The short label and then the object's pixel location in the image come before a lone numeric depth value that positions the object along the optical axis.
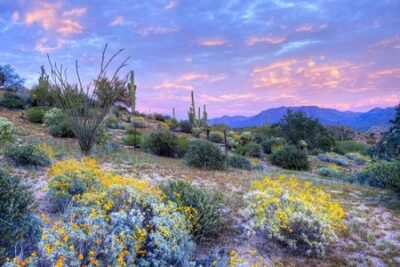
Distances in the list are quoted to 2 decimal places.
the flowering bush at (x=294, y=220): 5.27
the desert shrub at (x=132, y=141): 15.46
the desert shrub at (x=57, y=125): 14.23
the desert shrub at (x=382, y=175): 8.60
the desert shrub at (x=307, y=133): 27.75
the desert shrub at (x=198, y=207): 5.34
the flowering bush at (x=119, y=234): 3.28
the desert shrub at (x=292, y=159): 15.95
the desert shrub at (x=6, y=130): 10.52
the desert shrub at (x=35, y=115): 17.70
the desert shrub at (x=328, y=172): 14.28
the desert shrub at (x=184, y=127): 26.45
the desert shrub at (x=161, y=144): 13.99
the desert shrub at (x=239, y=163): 13.07
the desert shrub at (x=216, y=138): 22.80
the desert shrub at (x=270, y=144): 21.42
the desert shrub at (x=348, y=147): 28.20
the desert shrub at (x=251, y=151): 18.94
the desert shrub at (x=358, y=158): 21.90
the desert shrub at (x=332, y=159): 19.69
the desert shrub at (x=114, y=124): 21.20
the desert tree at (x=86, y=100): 10.30
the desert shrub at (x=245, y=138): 23.76
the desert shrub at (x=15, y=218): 3.71
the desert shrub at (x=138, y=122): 24.16
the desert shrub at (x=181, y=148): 14.37
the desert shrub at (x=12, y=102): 21.17
